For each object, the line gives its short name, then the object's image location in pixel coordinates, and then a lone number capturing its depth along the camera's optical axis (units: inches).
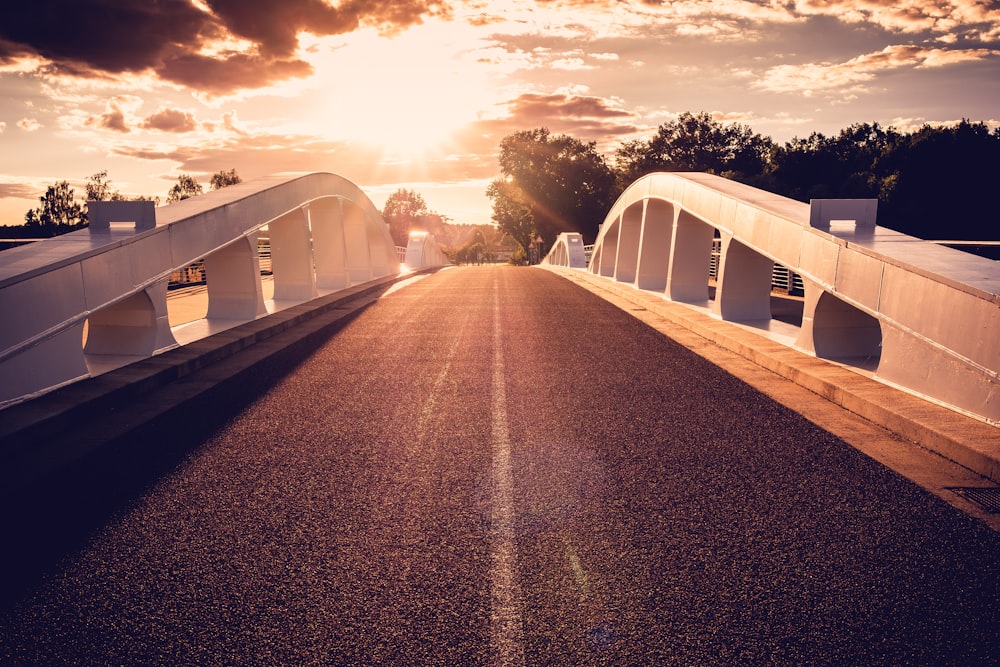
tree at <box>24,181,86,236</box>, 3612.2
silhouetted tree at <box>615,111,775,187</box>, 3250.5
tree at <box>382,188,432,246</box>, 7160.4
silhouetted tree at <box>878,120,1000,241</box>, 1836.9
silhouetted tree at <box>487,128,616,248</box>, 3528.5
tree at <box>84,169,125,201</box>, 3855.8
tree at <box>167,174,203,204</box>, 4082.2
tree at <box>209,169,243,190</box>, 4220.5
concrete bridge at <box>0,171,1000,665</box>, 123.7
